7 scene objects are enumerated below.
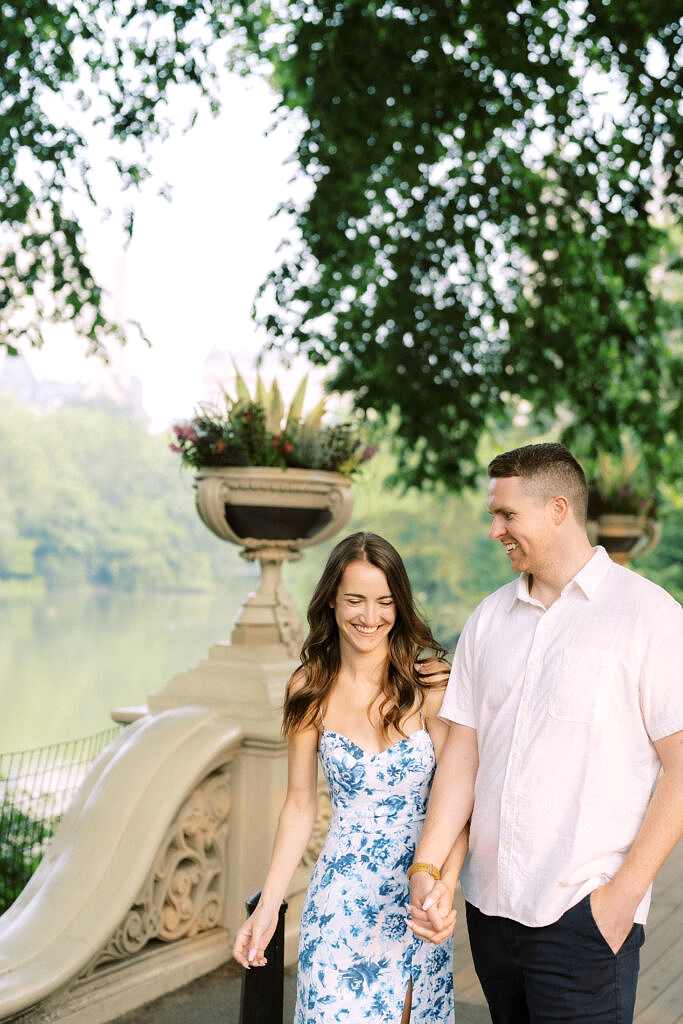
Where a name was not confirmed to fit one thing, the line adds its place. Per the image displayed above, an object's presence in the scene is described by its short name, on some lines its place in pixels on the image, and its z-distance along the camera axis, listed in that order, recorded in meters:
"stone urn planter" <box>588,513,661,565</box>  9.41
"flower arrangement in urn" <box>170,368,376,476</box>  4.24
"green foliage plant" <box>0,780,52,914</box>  7.08
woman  2.31
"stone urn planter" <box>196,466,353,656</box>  4.18
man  1.95
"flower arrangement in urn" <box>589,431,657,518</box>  9.44
